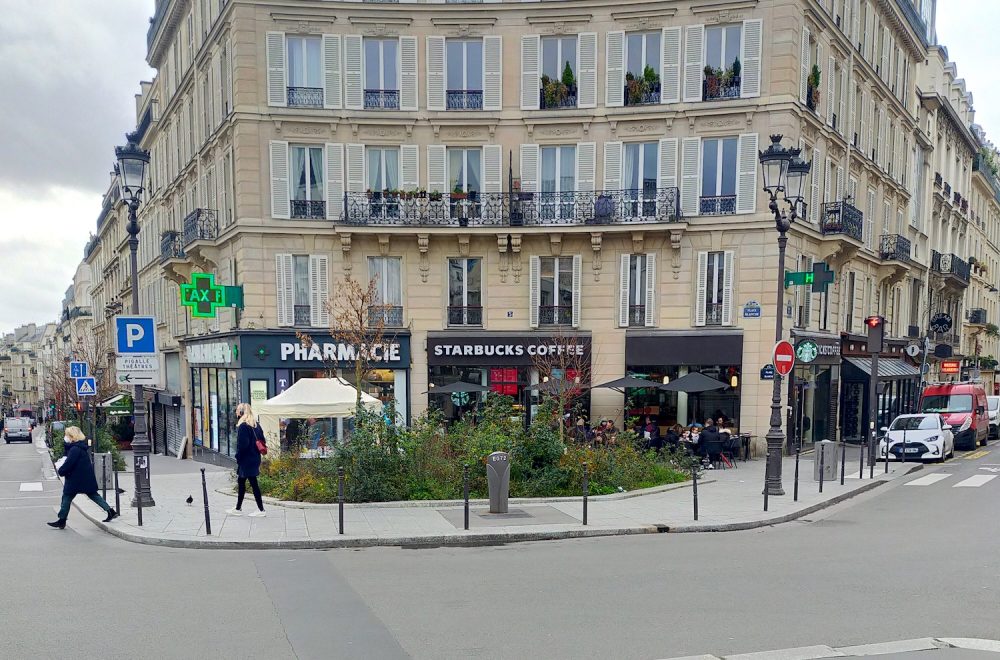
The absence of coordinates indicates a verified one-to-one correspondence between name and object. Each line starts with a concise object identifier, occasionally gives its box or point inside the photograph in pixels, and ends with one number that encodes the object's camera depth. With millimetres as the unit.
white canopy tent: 15570
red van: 24312
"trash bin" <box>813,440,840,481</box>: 15297
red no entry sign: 13672
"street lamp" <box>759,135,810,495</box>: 13547
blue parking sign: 12453
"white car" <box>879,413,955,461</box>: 20438
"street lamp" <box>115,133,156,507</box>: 12188
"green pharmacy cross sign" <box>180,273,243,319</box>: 21719
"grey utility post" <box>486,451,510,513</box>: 11617
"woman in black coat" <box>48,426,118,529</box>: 10875
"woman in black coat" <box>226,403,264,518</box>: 11398
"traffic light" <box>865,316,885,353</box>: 18859
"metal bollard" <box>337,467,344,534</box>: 9867
